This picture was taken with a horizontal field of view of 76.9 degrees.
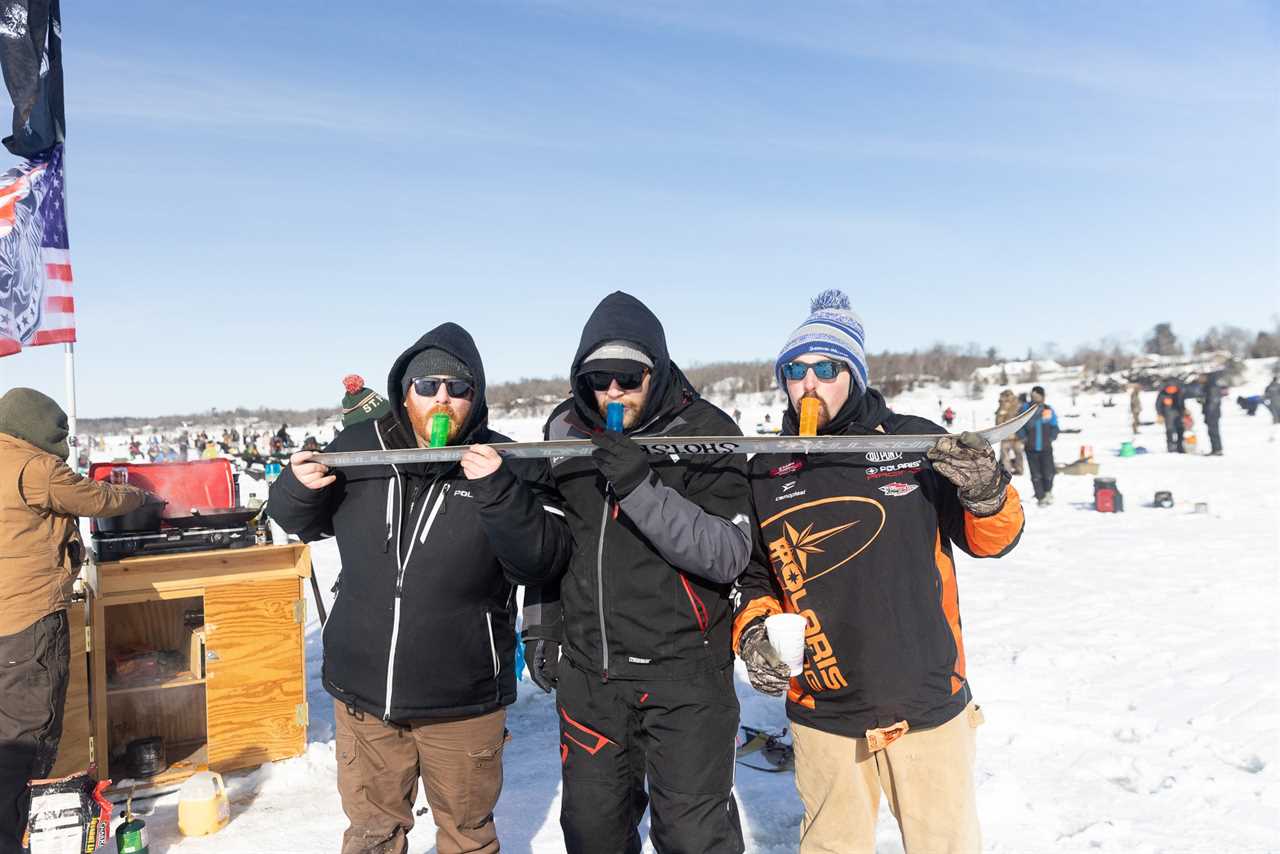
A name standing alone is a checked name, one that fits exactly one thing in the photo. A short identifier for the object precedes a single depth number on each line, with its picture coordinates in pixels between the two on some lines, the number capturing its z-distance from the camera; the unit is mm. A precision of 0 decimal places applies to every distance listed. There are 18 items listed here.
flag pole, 5227
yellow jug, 4059
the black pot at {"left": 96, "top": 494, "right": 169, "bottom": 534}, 4648
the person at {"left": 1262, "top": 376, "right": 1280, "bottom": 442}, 25844
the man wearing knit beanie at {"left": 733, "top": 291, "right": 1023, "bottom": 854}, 2539
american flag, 5312
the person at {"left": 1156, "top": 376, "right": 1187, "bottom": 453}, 21125
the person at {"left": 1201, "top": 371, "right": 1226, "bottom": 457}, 20078
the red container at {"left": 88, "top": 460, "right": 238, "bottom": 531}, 4977
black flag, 5582
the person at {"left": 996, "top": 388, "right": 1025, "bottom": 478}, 15727
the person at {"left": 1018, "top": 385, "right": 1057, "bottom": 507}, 14070
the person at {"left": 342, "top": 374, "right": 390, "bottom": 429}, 5276
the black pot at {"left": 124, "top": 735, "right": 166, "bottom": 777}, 4727
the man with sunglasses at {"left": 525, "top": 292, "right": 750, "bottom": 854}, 2592
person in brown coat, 3766
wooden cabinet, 4535
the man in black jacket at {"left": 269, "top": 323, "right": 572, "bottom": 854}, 2980
